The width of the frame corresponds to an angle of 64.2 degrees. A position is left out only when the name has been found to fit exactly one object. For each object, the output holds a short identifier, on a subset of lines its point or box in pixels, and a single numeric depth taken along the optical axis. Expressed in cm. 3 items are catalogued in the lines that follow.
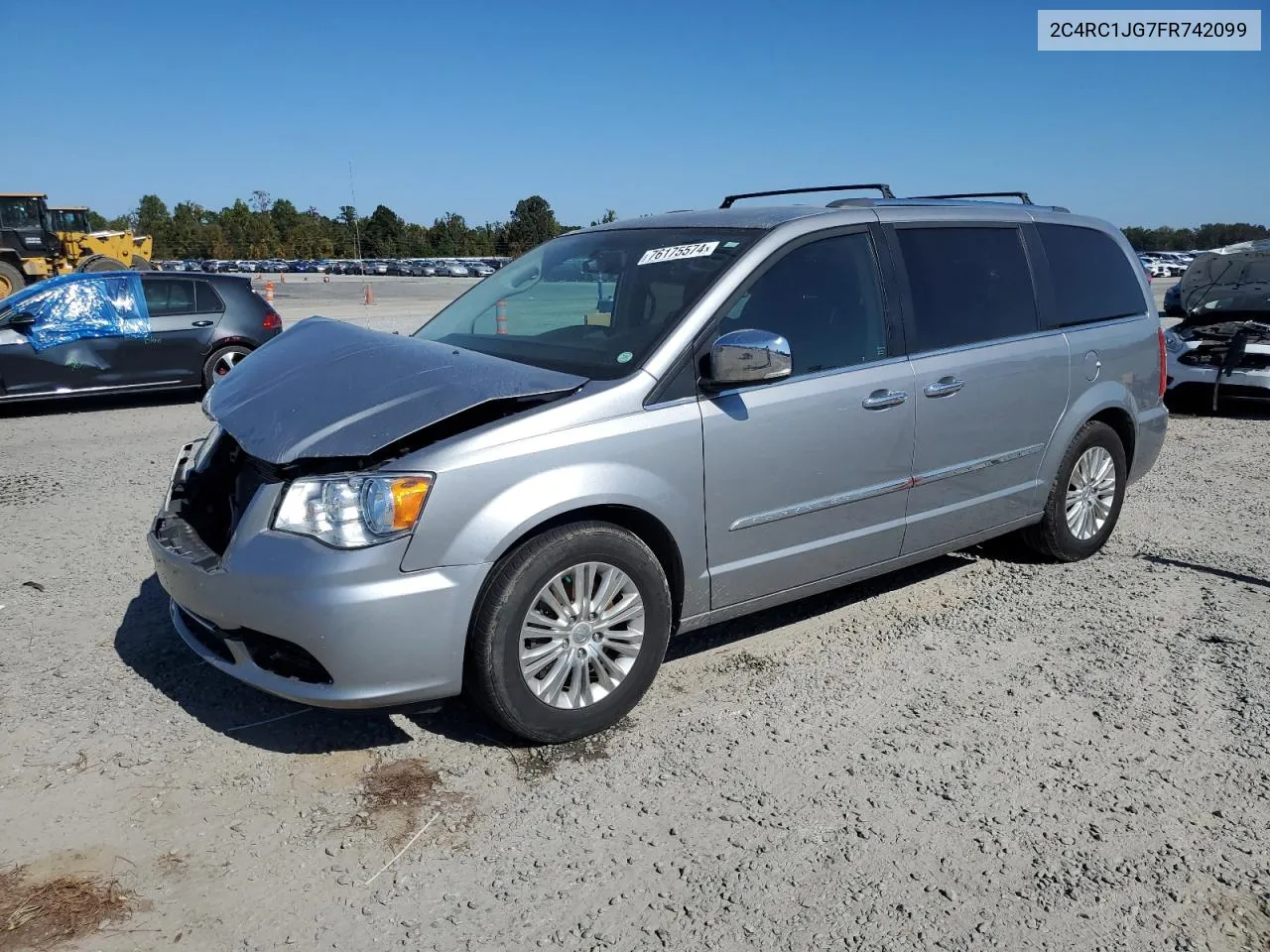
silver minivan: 321
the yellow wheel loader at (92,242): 3062
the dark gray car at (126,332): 1034
